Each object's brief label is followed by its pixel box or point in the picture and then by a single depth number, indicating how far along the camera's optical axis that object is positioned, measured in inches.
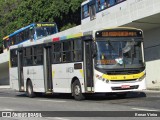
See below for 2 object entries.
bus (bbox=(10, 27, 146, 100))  684.1
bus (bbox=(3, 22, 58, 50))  1563.7
